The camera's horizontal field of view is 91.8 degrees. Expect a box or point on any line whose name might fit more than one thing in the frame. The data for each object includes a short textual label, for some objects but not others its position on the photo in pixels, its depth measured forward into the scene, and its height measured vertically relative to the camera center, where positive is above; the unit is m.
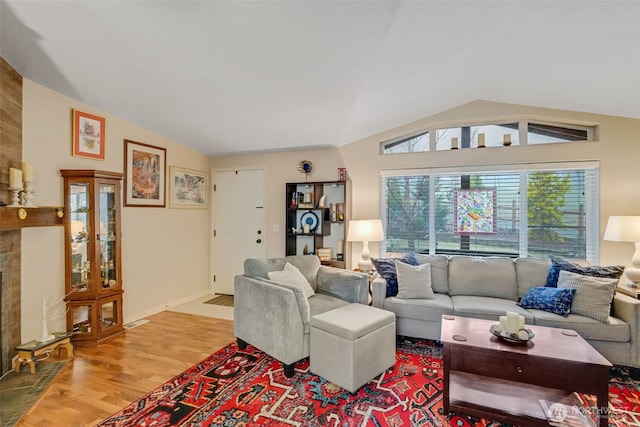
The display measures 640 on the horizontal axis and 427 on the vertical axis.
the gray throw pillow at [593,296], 2.49 -0.69
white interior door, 4.79 -0.18
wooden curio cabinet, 3.00 -0.48
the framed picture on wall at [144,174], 3.70 +0.47
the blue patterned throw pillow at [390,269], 3.18 -0.61
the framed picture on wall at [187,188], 4.32 +0.35
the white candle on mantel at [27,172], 2.55 +0.32
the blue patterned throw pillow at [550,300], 2.60 -0.76
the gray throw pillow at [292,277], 2.78 -0.60
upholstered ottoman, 2.17 -0.99
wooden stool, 2.50 -1.15
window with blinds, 3.49 +0.01
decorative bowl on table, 1.99 -0.81
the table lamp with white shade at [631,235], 2.84 -0.21
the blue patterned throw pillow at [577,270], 2.74 -0.53
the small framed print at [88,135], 3.12 +0.79
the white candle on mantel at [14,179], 2.46 +0.26
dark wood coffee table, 1.77 -0.96
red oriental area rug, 1.92 -1.29
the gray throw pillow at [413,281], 3.07 -0.70
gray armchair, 2.40 -0.80
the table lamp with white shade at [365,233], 3.72 -0.26
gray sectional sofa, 2.44 -0.86
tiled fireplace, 2.44 -0.85
